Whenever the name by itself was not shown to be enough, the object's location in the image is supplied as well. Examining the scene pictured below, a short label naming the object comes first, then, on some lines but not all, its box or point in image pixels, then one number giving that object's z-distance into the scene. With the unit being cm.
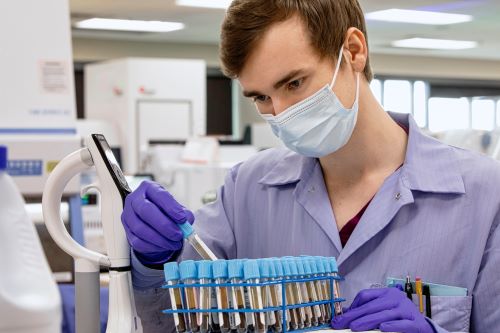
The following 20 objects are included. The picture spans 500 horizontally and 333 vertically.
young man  161
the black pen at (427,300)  159
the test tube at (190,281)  127
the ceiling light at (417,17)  957
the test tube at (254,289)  125
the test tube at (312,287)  133
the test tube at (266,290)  127
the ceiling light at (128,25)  1048
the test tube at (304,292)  132
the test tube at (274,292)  127
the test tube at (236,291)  125
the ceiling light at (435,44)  1202
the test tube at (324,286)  136
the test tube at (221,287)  126
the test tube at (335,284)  138
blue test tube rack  125
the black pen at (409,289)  158
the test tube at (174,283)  128
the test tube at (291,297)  129
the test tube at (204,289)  126
